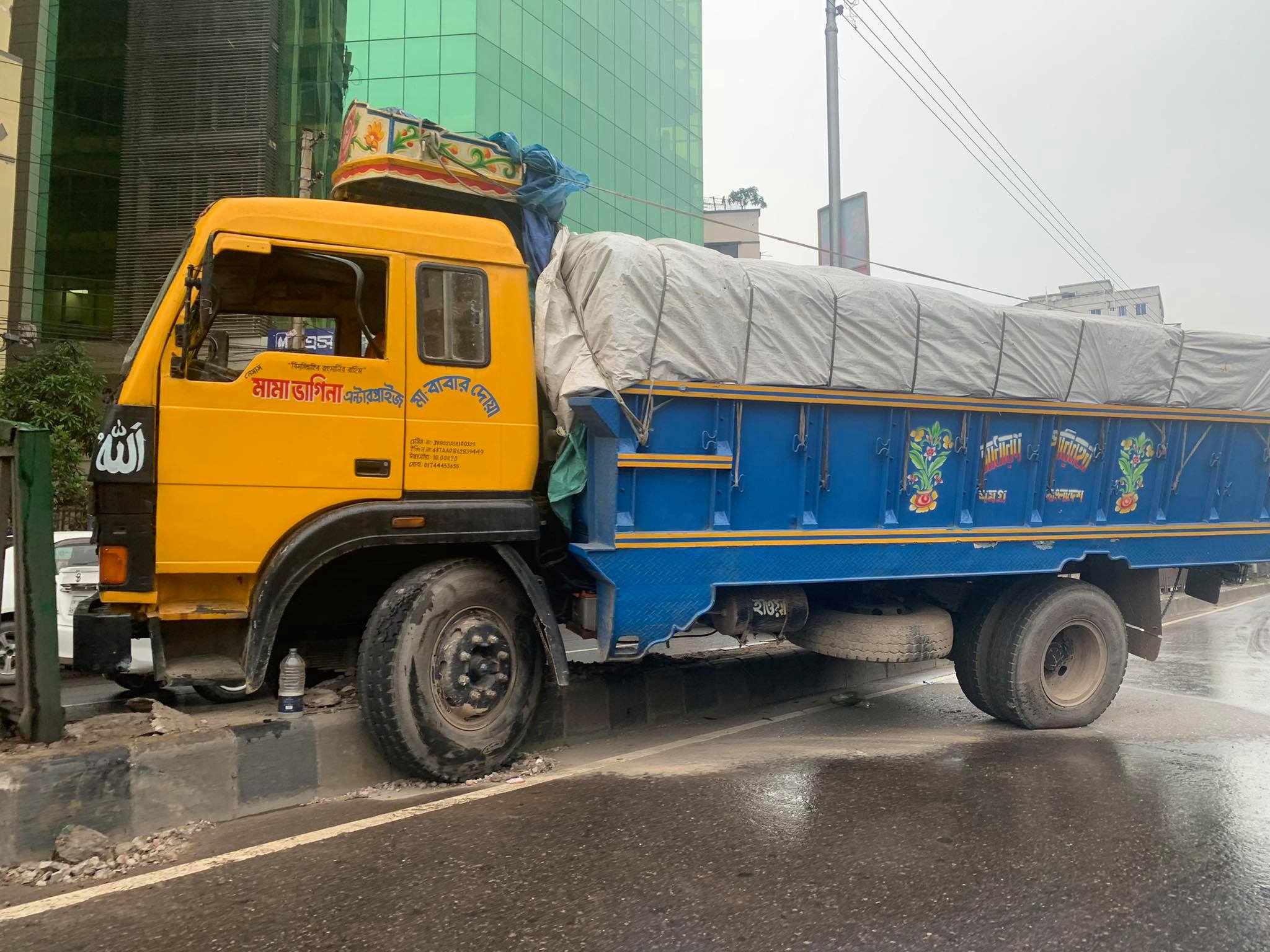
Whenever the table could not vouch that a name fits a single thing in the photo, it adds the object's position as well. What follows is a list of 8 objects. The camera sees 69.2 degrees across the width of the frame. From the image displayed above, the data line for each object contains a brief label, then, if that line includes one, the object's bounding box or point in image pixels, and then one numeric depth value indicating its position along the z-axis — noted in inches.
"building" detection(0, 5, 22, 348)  713.0
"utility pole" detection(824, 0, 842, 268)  484.9
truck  170.9
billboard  485.7
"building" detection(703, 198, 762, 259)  2170.3
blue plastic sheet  217.2
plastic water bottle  185.6
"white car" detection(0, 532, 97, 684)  253.9
